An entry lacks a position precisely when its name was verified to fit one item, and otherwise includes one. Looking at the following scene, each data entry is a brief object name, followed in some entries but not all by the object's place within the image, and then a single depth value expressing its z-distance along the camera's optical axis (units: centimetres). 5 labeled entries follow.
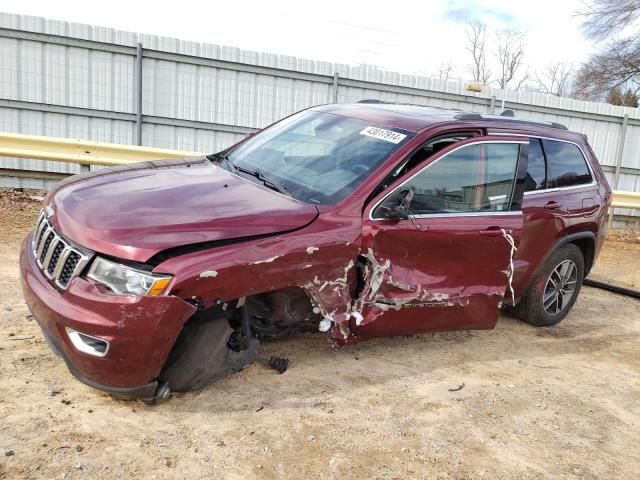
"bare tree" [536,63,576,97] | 4312
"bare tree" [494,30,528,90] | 4350
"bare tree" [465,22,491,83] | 4353
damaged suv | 299
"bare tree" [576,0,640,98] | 2097
